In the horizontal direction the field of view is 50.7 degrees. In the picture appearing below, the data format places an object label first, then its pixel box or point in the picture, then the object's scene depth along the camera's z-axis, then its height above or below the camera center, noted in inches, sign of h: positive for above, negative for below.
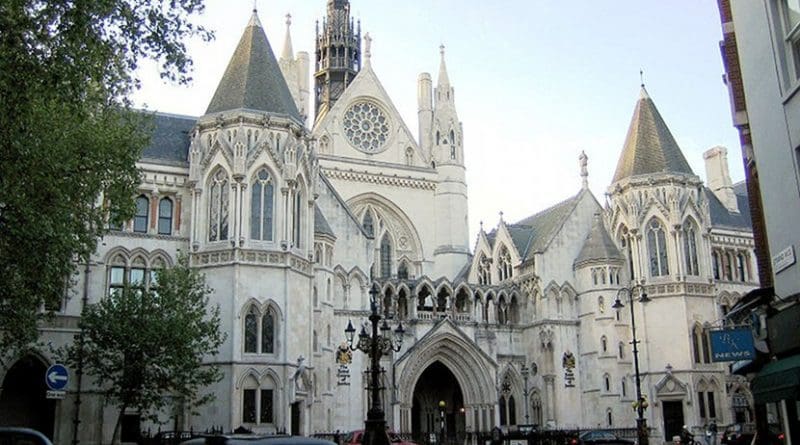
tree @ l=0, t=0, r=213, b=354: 619.5 +253.9
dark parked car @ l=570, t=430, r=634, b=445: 1169.8 -38.2
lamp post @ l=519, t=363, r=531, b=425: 1758.1 +76.5
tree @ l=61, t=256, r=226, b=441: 1067.9 +98.6
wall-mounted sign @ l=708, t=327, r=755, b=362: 653.9 +46.7
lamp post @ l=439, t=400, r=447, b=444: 1847.7 -2.1
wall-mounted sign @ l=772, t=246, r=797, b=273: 597.9 +103.0
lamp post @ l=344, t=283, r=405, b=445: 819.4 +36.9
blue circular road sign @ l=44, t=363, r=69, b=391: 635.5 +33.7
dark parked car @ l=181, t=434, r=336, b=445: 265.4 -6.9
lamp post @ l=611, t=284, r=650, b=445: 975.0 -15.9
